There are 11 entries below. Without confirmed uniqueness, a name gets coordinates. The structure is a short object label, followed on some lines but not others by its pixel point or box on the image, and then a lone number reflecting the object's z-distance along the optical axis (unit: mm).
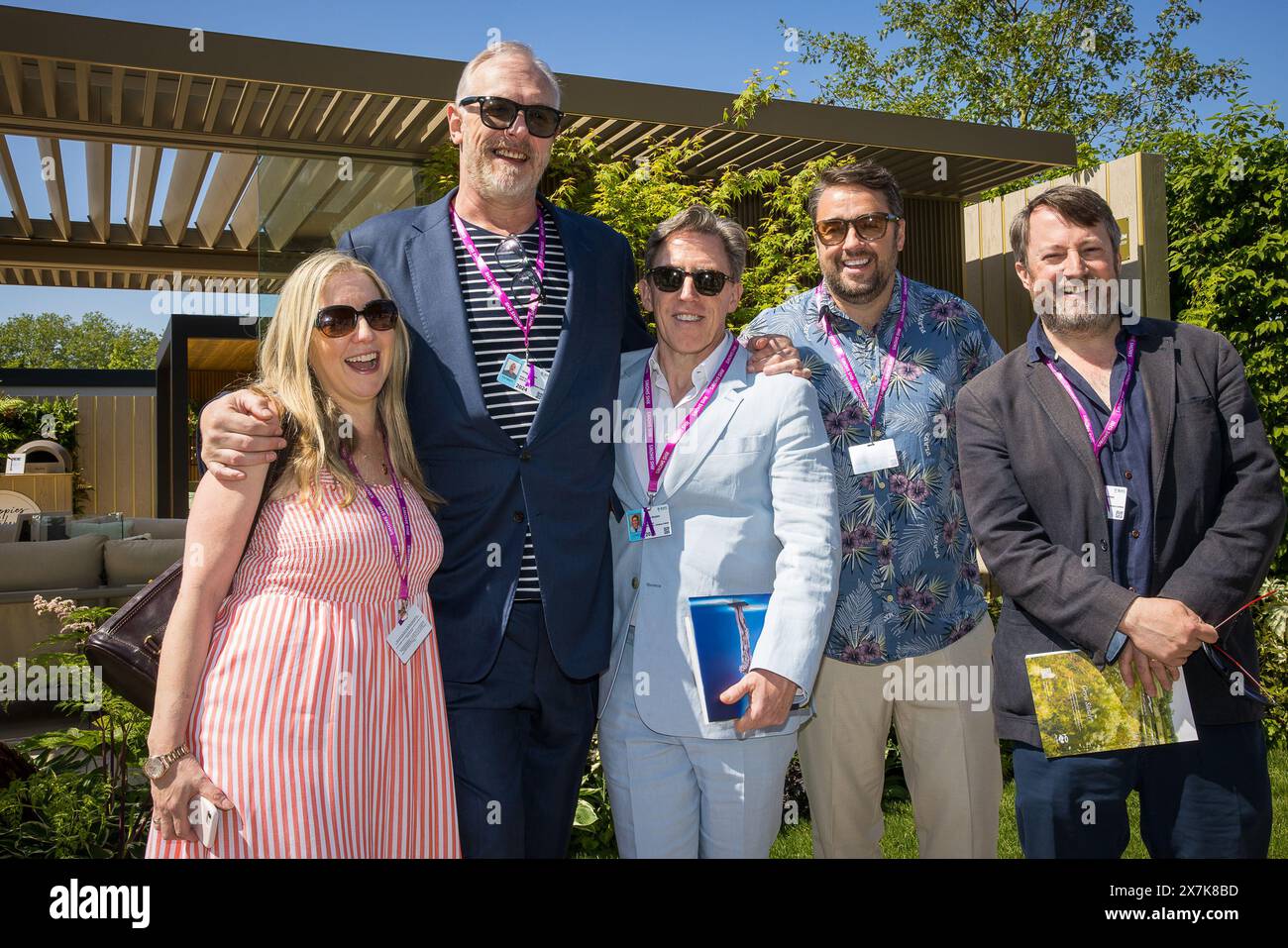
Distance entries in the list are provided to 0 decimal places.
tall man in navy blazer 2621
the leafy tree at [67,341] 57281
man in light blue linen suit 2527
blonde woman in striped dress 2184
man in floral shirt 3053
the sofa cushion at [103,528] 11528
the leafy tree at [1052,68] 22812
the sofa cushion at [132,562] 7852
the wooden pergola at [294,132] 6852
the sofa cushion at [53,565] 7574
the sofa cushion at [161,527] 11102
